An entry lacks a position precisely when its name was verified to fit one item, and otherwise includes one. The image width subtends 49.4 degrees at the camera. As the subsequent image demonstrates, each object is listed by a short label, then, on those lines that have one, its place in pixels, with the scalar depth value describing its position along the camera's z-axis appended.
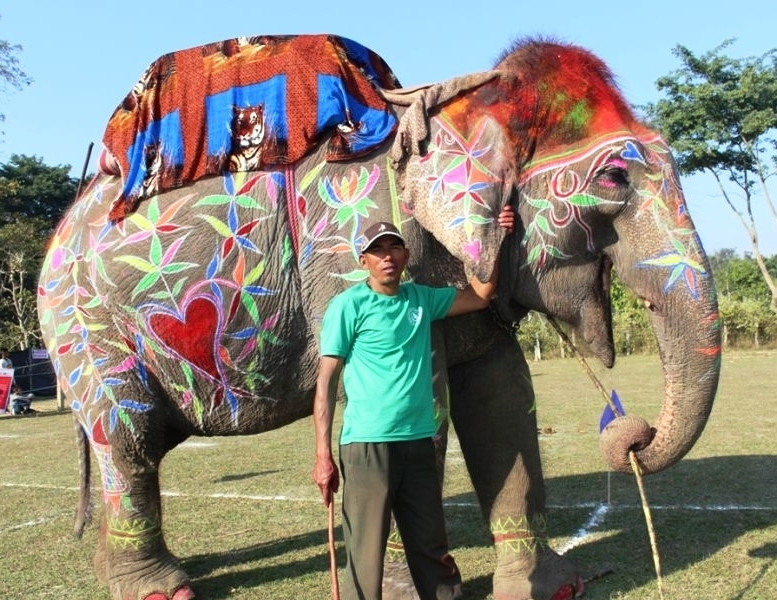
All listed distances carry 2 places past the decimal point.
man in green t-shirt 3.09
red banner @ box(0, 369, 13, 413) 17.61
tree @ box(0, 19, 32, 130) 23.11
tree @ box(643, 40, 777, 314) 26.56
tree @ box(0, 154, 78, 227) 43.66
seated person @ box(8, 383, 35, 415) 18.06
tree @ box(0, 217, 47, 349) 28.86
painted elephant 3.48
